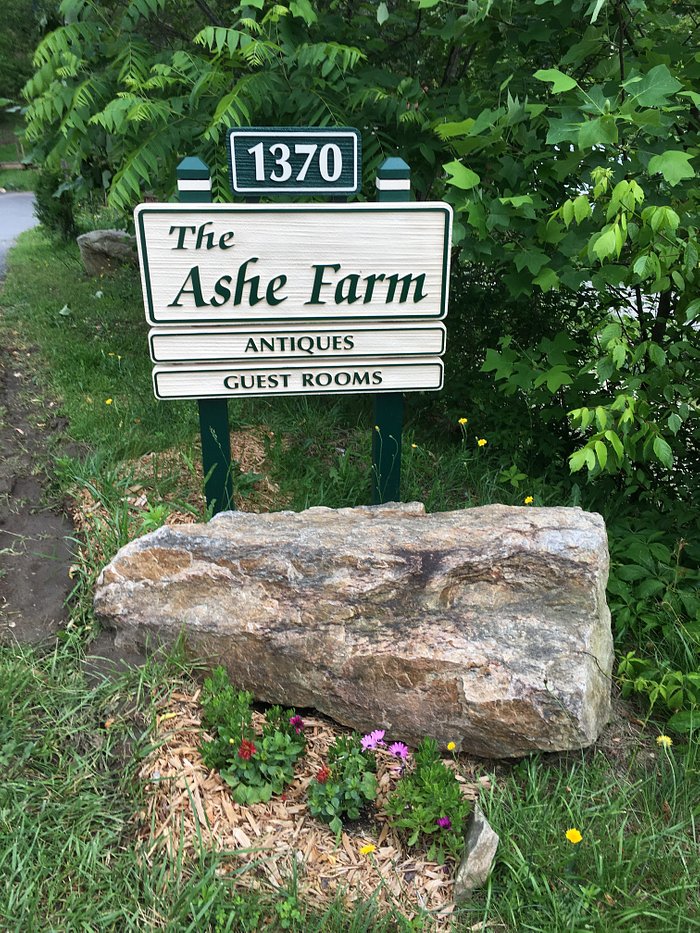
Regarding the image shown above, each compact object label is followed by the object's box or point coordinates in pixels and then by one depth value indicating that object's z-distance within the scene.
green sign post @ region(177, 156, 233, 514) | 3.37
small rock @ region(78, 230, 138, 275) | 8.73
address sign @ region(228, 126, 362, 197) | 2.96
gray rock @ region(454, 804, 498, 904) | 2.18
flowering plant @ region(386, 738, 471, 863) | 2.28
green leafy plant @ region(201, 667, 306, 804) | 2.42
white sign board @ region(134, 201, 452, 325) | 3.02
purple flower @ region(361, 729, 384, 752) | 2.51
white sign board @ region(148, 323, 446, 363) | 3.17
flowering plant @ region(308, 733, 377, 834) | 2.37
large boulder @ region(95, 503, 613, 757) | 2.59
